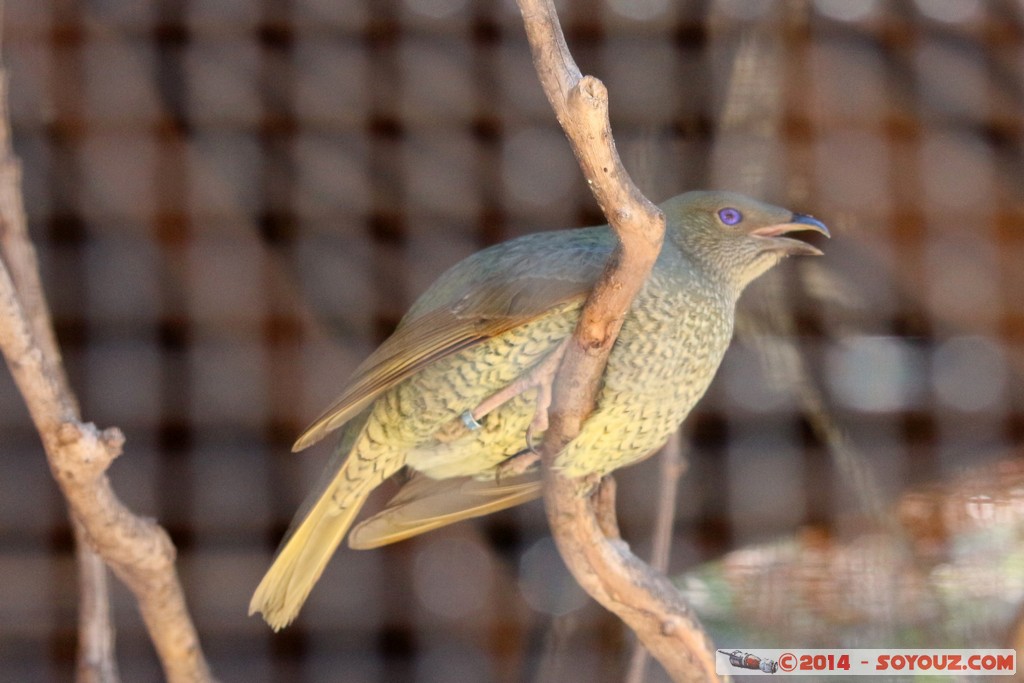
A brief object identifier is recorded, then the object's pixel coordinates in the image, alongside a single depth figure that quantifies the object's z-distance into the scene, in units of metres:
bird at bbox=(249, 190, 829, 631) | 6.01
